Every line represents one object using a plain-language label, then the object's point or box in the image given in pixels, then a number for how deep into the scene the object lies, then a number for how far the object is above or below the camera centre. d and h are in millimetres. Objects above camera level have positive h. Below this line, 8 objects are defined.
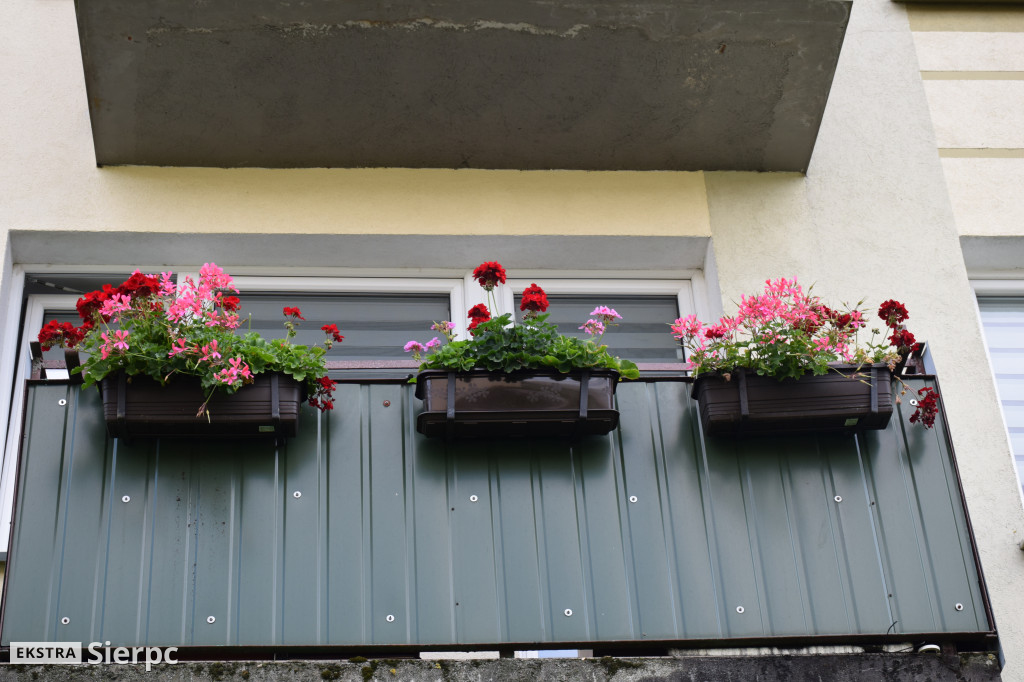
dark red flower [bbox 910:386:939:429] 5117 +1217
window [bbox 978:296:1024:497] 6348 +1803
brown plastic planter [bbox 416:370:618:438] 4957 +1301
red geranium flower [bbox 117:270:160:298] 4879 +1778
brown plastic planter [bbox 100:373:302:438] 4832 +1324
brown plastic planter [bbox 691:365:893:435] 5074 +1264
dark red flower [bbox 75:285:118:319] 4930 +1749
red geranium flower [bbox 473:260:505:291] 5102 +1815
